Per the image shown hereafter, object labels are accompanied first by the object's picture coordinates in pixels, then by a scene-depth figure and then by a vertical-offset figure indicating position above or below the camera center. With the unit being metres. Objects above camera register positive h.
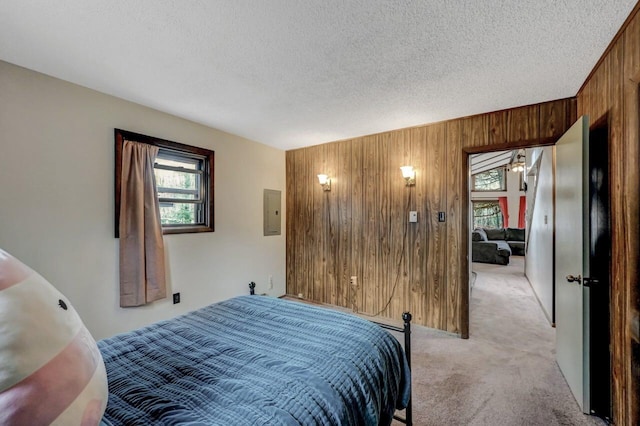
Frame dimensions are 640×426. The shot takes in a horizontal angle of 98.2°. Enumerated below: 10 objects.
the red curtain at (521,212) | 10.25 +0.05
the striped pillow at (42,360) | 0.55 -0.34
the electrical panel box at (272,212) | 4.20 +0.03
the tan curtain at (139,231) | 2.59 -0.16
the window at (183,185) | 3.00 +0.34
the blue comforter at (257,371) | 1.00 -0.70
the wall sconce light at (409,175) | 3.36 +0.48
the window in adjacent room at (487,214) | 11.16 -0.01
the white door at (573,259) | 1.92 -0.35
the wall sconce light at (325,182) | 4.07 +0.47
